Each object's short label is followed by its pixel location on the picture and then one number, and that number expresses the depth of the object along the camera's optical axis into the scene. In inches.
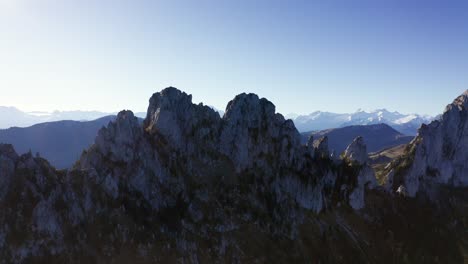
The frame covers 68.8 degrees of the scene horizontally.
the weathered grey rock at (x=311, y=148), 5136.3
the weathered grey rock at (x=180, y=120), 4229.8
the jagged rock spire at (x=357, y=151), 5720.0
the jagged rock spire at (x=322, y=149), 5275.6
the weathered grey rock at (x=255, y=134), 4542.3
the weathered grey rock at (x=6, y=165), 2940.5
